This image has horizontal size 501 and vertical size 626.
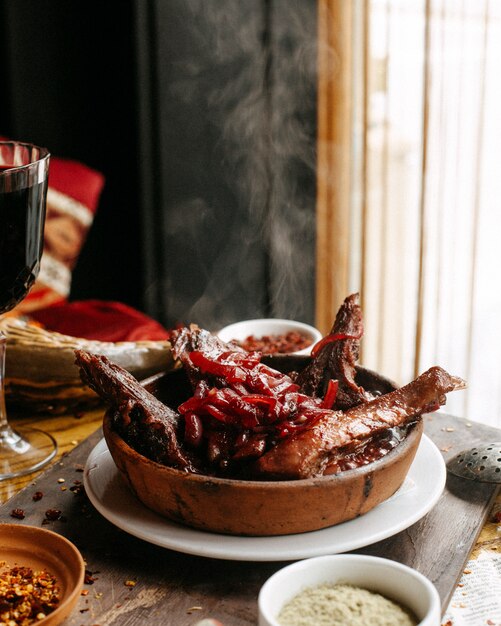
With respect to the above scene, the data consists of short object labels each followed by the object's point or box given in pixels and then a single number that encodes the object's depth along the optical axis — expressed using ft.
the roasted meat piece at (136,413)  4.05
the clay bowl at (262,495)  3.73
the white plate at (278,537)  3.81
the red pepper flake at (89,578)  3.94
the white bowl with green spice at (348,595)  3.30
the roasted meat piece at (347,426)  3.87
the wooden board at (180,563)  3.70
